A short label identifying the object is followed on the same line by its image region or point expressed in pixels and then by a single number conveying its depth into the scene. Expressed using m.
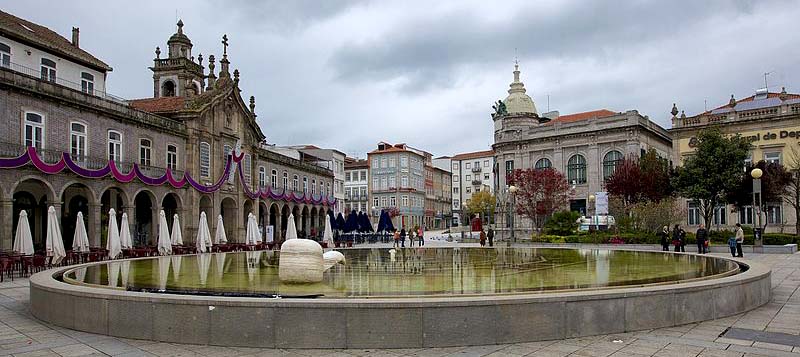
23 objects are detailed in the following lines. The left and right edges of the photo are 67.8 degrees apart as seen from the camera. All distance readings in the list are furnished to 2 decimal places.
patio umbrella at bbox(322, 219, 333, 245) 40.41
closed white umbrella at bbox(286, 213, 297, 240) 36.55
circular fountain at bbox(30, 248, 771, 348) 8.42
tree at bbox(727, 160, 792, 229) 36.94
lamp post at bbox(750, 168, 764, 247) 25.67
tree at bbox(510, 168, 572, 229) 50.30
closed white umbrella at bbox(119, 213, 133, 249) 25.15
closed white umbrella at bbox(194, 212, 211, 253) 29.00
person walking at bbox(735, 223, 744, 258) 23.09
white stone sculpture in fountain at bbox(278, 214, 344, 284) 12.10
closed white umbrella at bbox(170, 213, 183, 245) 28.83
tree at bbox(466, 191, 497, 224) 92.00
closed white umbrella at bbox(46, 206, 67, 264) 20.95
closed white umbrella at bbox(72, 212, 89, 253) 22.92
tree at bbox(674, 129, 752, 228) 36.28
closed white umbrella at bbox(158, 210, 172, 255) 26.31
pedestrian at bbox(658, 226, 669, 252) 27.69
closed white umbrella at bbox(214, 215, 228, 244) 31.91
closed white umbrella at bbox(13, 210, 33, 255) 20.70
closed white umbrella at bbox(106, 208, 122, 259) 23.28
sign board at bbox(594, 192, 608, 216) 40.25
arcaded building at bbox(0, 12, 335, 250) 25.98
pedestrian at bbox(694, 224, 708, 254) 25.89
